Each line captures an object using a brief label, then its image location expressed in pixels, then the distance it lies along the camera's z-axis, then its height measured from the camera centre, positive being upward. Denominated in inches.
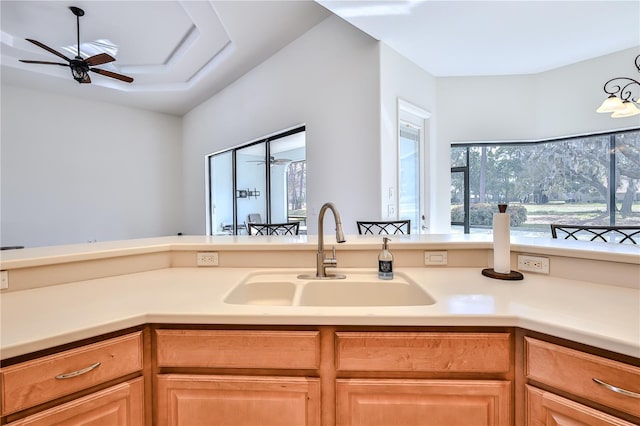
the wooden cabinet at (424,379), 34.7 -20.3
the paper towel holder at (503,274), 48.9 -11.5
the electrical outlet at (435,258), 58.6 -10.1
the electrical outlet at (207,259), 61.5 -10.4
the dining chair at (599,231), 85.0 -12.5
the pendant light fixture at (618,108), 92.7 +30.8
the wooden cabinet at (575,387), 27.8 -18.1
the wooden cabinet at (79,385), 30.0 -19.1
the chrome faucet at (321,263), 53.8 -10.0
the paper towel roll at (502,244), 50.4 -6.5
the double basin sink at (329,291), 51.8 -14.8
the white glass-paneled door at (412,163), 142.9 +22.5
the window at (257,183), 161.2 +16.1
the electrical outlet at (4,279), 45.7 -10.6
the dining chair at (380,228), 109.8 -8.1
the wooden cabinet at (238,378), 36.3 -20.8
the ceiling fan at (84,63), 122.5 +62.0
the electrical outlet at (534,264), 51.4 -10.1
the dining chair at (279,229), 115.7 -8.8
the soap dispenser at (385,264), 53.6 -10.2
